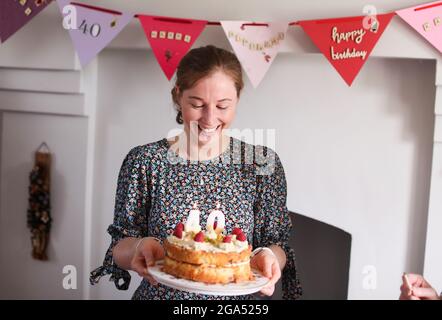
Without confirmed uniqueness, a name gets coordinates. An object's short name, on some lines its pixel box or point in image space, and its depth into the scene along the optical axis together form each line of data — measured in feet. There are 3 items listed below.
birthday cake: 4.32
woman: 4.66
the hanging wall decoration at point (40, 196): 7.30
